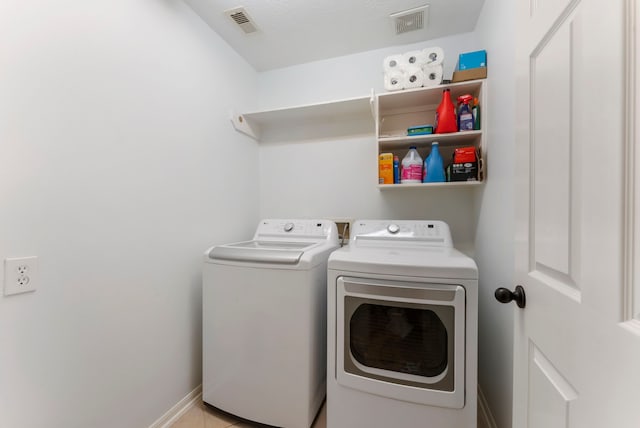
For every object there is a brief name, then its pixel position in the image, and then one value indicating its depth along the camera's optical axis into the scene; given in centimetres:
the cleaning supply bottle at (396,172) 179
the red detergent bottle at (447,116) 163
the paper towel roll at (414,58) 169
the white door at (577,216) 41
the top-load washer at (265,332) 135
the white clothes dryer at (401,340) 112
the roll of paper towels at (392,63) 172
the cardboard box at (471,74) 156
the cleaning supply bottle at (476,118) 161
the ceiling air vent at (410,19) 166
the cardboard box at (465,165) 159
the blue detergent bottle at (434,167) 170
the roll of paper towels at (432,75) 167
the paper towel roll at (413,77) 169
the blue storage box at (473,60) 157
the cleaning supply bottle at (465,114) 161
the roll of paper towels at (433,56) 167
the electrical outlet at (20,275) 88
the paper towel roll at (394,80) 173
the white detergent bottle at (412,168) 173
